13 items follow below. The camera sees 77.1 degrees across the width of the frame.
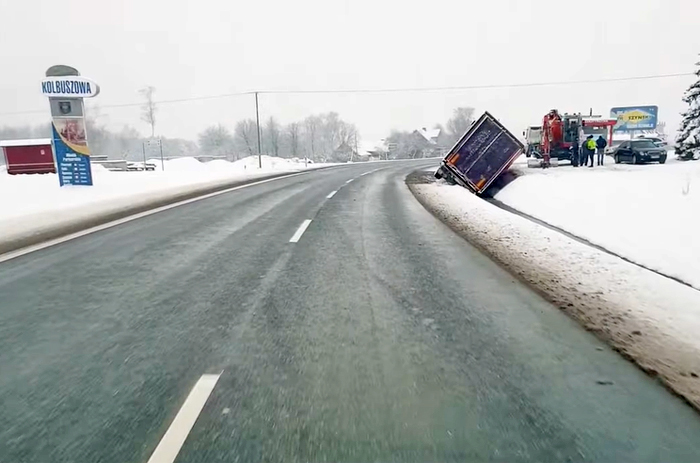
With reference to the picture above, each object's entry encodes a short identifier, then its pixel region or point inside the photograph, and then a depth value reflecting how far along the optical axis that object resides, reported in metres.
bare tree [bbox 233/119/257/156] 110.69
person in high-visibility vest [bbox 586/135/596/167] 25.62
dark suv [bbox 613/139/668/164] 27.58
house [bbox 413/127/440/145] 109.55
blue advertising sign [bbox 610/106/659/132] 59.78
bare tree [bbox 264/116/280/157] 106.31
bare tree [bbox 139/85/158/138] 66.07
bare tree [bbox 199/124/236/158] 121.56
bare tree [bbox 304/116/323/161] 124.31
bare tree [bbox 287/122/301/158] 102.62
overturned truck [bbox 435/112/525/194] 18.69
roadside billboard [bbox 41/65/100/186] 16.00
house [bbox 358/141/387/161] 91.56
